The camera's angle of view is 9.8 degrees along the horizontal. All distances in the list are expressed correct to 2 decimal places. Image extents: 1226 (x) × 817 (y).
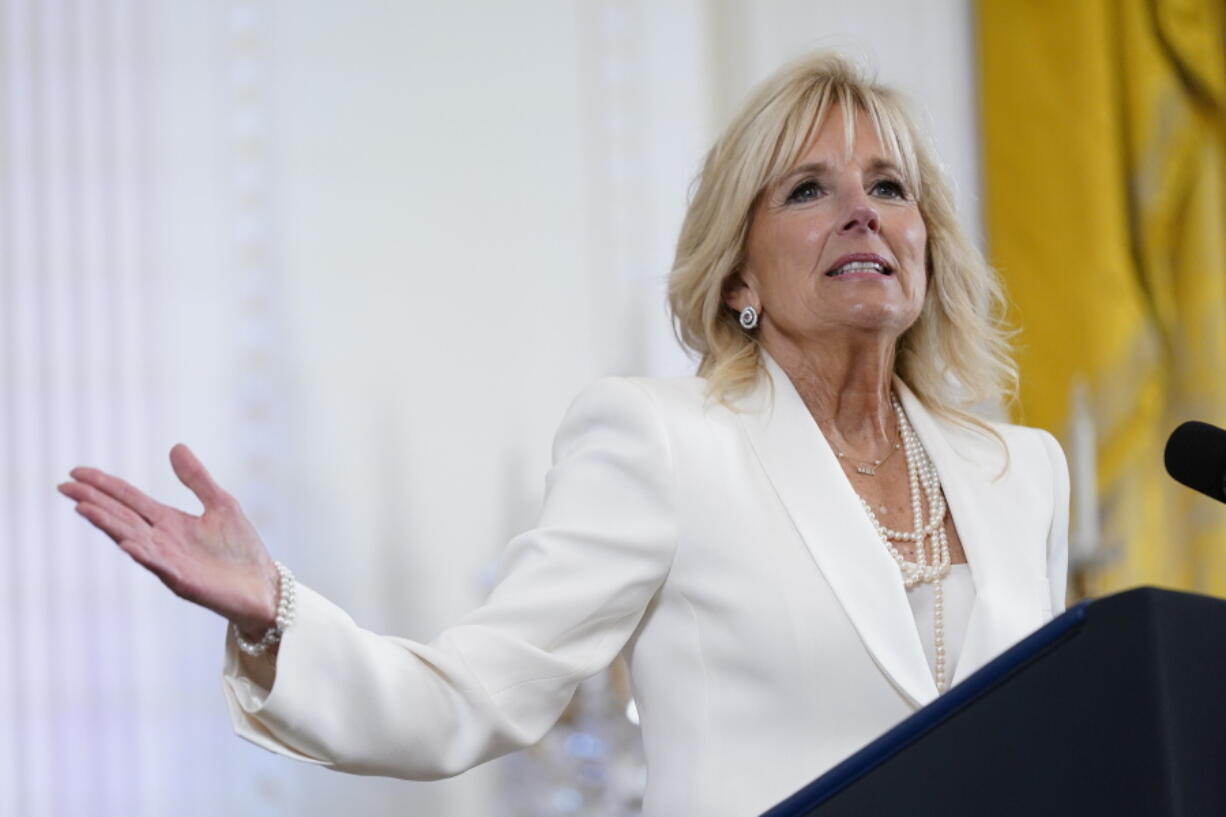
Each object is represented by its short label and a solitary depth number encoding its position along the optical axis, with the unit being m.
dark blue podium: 4.11
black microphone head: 4.57
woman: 4.70
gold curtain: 5.76
